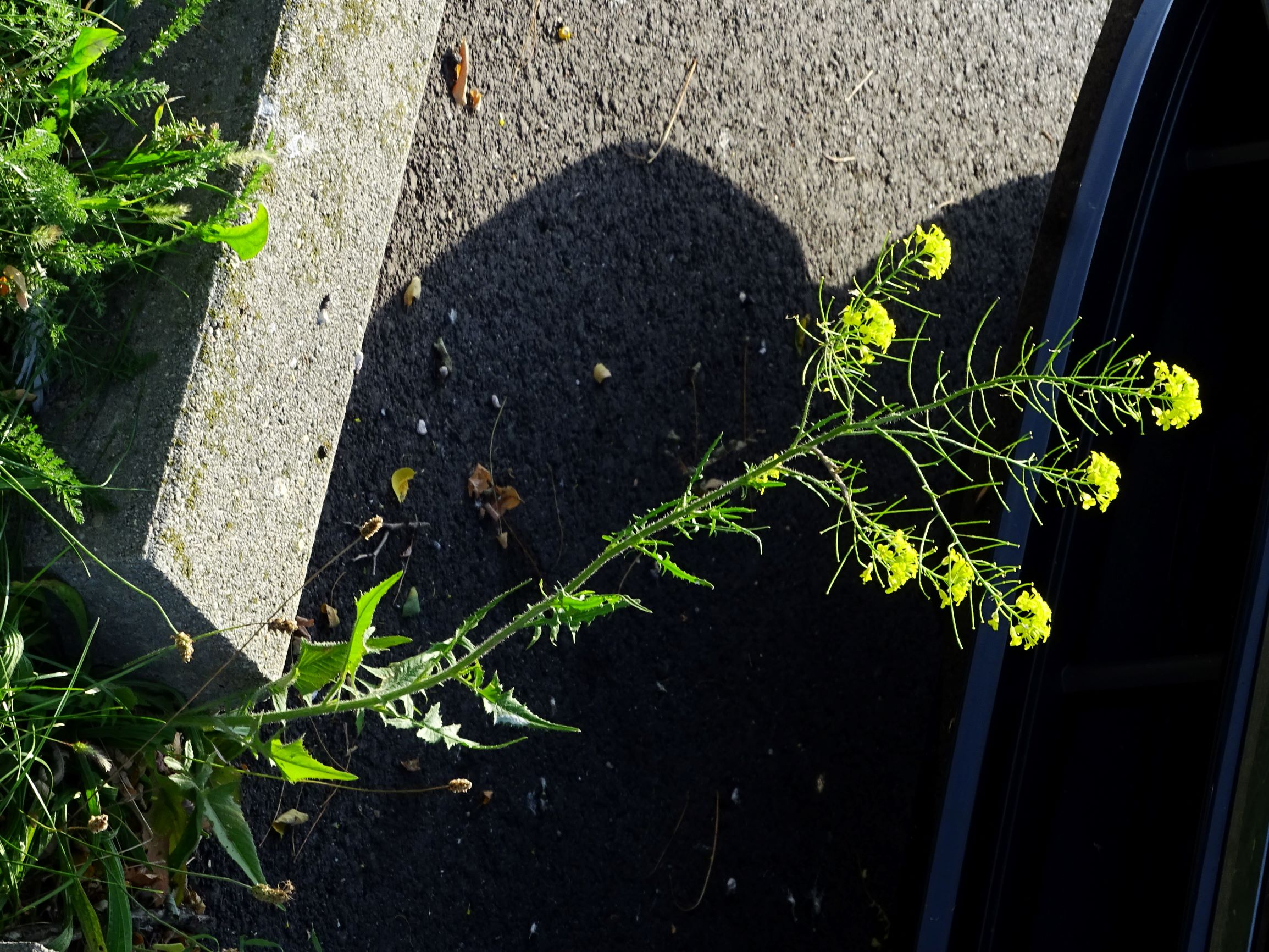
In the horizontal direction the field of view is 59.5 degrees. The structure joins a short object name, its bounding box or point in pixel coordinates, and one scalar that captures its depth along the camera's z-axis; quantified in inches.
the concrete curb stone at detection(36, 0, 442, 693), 80.8
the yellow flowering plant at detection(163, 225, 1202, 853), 69.3
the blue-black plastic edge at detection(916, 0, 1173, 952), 104.4
